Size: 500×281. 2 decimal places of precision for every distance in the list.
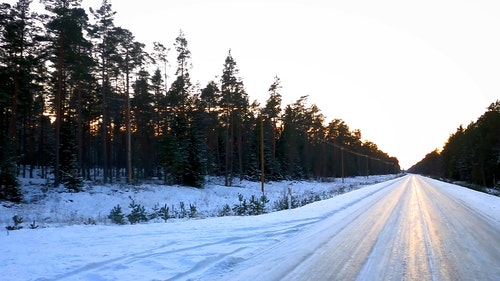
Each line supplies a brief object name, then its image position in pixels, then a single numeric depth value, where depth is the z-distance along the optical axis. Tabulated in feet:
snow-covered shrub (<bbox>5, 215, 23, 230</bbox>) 36.50
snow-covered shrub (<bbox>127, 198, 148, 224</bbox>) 48.32
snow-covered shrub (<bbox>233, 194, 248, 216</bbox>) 56.23
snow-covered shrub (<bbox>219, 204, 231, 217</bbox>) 55.91
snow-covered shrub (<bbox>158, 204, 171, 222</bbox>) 52.33
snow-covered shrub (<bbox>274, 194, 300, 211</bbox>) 62.64
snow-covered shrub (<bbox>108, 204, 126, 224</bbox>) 45.37
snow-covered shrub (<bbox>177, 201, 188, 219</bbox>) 54.25
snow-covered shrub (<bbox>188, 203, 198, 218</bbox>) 53.45
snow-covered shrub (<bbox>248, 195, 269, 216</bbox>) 55.90
